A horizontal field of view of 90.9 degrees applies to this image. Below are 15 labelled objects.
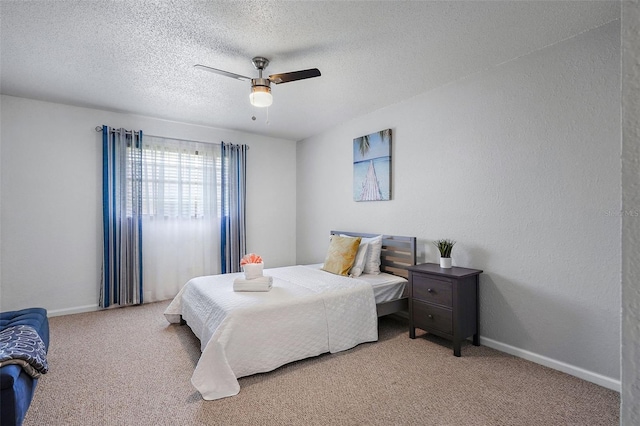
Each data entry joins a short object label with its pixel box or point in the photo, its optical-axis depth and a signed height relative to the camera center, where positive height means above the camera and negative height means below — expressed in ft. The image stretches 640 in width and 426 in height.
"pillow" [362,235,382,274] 12.32 -1.81
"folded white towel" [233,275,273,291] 9.52 -2.25
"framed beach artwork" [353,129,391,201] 12.84 +1.87
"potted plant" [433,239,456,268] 10.02 -1.35
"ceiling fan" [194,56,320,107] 8.22 +3.55
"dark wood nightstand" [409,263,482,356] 9.04 -2.77
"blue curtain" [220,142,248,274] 16.25 +0.22
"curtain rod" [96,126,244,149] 13.46 +3.47
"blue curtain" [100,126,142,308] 13.43 -0.29
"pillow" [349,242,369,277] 11.91 -1.97
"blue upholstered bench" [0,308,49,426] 4.96 -3.06
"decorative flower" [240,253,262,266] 10.14 -1.58
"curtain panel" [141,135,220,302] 14.57 -0.13
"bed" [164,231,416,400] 7.52 -3.03
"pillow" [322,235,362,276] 11.95 -1.75
